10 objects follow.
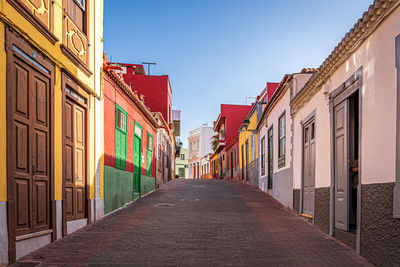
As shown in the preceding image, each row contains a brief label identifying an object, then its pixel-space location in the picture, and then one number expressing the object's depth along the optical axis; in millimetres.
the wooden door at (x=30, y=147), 5461
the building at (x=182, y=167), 63625
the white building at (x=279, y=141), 11175
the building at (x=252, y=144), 20312
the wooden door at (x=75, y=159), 7605
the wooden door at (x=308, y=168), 8984
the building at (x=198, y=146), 54656
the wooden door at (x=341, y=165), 6695
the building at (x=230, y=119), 34938
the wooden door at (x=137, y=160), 13909
